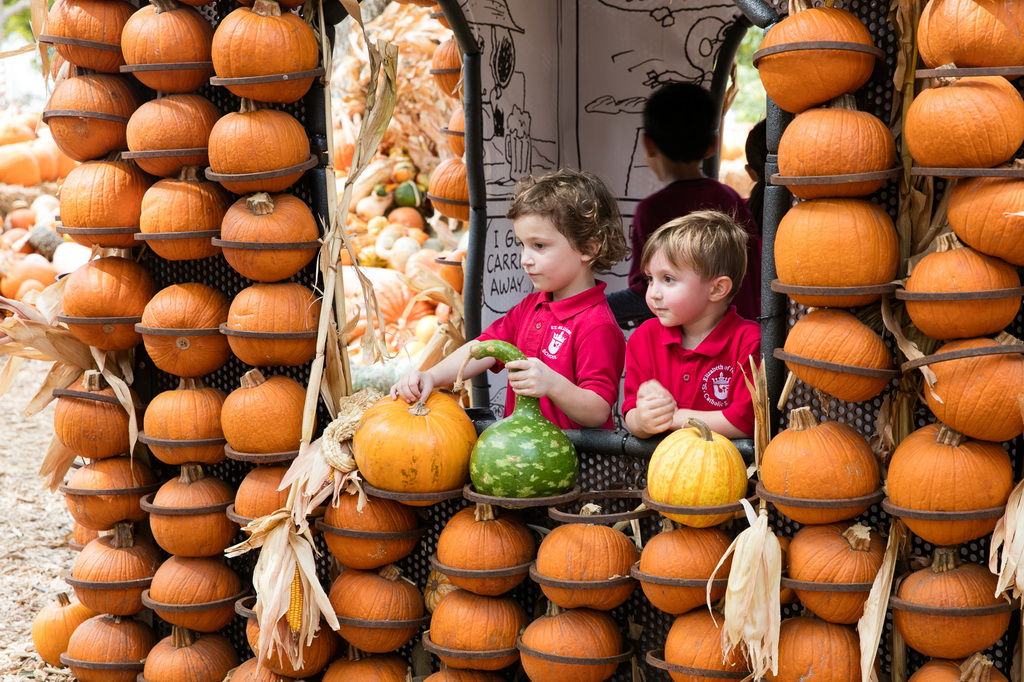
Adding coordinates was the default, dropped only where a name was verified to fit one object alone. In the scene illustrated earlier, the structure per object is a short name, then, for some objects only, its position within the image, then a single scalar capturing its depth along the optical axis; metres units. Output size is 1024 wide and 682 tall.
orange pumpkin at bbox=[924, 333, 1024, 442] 2.28
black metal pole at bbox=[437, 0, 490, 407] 4.42
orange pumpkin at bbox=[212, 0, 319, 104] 3.06
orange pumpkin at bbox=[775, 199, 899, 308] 2.40
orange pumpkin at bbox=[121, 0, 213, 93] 3.19
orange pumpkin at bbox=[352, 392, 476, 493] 2.90
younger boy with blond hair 2.97
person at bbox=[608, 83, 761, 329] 4.38
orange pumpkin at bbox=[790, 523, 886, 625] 2.48
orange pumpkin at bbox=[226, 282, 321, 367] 3.19
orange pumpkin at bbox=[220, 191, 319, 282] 3.13
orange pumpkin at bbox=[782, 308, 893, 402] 2.43
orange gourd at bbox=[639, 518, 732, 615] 2.60
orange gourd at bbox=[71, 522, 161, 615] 3.54
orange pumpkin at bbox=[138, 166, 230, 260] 3.25
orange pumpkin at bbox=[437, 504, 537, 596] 2.87
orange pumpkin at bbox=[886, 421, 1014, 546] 2.33
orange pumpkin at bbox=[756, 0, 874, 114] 2.38
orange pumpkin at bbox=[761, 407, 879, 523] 2.46
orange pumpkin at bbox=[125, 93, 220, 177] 3.23
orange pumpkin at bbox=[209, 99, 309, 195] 3.11
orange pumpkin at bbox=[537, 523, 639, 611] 2.73
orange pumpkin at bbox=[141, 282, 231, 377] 3.29
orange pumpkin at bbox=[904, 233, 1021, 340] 2.28
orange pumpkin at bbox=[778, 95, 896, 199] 2.38
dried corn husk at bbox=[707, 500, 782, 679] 2.47
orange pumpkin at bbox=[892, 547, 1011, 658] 2.38
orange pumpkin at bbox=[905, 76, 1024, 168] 2.22
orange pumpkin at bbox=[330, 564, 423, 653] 3.09
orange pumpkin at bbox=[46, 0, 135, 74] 3.32
